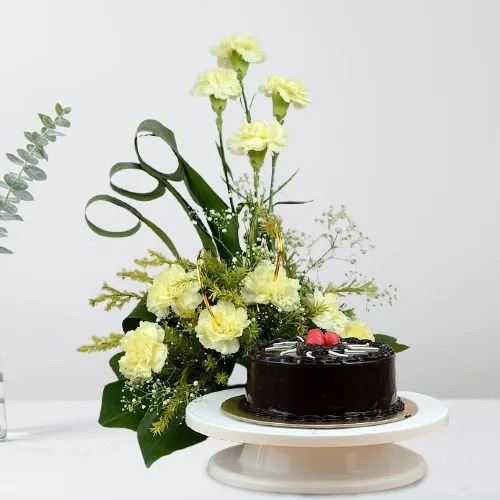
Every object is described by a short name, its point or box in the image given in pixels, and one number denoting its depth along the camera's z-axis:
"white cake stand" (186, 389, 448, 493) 1.57
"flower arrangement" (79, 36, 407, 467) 1.80
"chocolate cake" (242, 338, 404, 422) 1.65
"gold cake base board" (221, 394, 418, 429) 1.61
